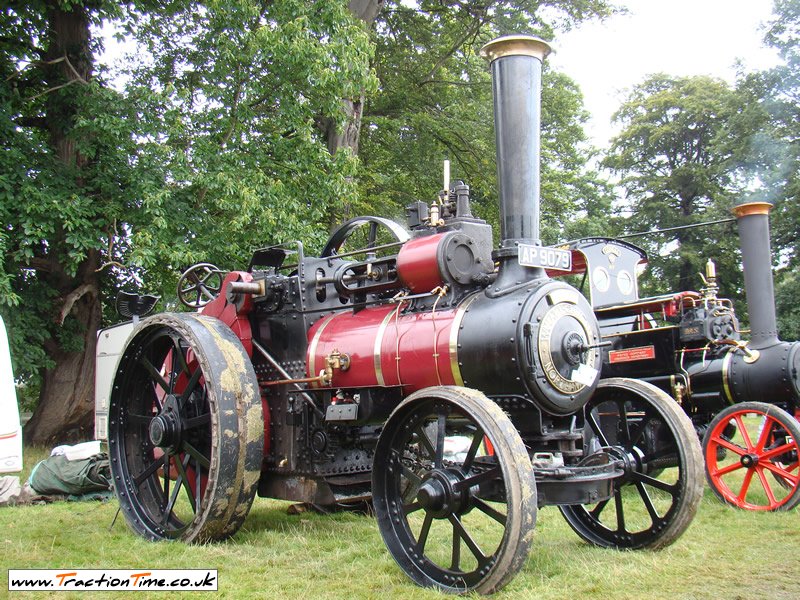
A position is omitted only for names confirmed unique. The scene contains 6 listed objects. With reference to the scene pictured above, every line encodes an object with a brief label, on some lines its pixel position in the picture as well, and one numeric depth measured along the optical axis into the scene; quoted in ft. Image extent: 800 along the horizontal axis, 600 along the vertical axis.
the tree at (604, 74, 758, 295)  68.90
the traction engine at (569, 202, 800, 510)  19.11
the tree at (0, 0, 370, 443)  28.48
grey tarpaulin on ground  20.94
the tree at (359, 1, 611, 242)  44.65
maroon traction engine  11.46
